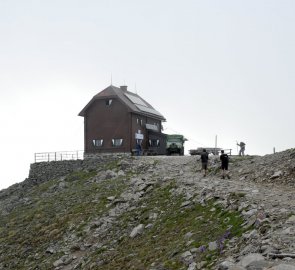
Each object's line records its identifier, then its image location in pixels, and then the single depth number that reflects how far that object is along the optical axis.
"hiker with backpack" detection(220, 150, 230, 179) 32.21
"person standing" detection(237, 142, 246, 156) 47.62
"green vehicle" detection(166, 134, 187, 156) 62.25
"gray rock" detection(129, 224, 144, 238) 24.45
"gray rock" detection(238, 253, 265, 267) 13.41
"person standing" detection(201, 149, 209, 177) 34.75
